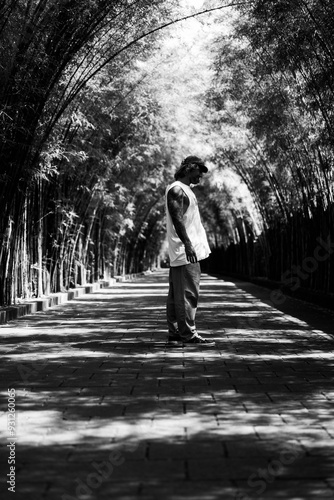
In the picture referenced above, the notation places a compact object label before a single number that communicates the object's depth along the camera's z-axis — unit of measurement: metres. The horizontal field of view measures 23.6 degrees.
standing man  6.55
